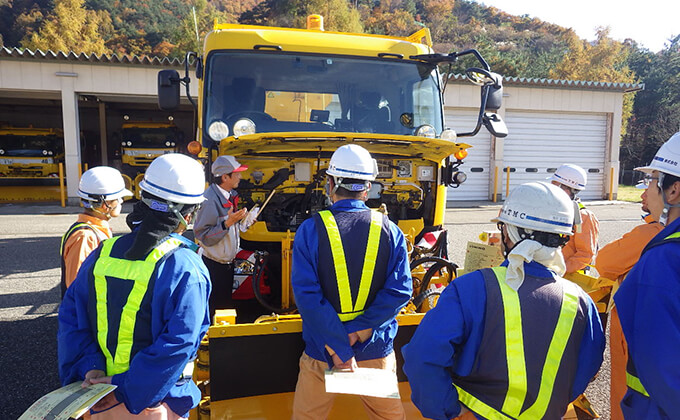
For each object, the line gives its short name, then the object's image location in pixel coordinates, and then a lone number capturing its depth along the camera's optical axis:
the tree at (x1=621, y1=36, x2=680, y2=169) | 29.81
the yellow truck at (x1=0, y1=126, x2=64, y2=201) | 15.46
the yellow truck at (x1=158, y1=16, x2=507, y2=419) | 3.69
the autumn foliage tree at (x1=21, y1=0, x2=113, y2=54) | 30.66
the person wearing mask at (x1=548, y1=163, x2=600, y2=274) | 3.72
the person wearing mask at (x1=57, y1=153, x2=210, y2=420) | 1.69
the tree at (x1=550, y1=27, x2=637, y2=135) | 32.85
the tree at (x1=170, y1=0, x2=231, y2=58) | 29.73
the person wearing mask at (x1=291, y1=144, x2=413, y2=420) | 2.21
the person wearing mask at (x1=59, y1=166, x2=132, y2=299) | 2.80
